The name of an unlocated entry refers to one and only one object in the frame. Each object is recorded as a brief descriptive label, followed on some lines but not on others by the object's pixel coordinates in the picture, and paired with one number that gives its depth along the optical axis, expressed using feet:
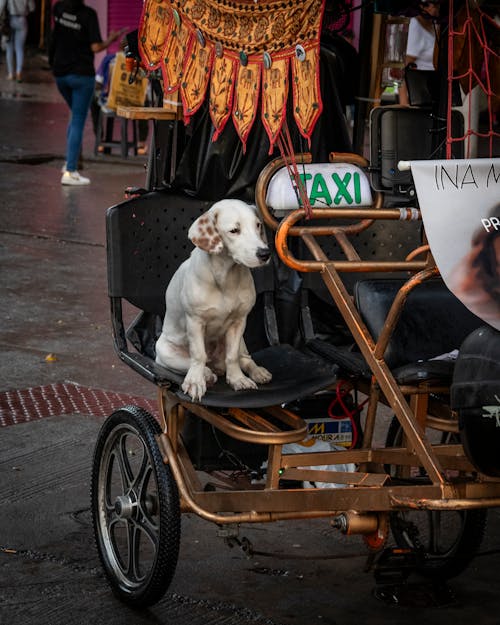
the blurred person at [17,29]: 74.84
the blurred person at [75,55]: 40.24
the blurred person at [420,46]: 24.86
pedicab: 11.93
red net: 13.44
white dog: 13.15
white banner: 10.93
